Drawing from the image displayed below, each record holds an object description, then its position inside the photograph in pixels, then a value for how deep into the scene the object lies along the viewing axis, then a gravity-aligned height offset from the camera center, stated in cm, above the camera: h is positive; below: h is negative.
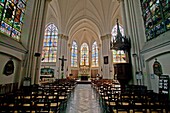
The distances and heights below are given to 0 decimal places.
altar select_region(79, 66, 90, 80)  2246 -103
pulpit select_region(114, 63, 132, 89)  752 -26
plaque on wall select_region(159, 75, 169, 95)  490 -83
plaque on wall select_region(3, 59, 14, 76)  581 +6
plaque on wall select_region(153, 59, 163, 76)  557 +3
